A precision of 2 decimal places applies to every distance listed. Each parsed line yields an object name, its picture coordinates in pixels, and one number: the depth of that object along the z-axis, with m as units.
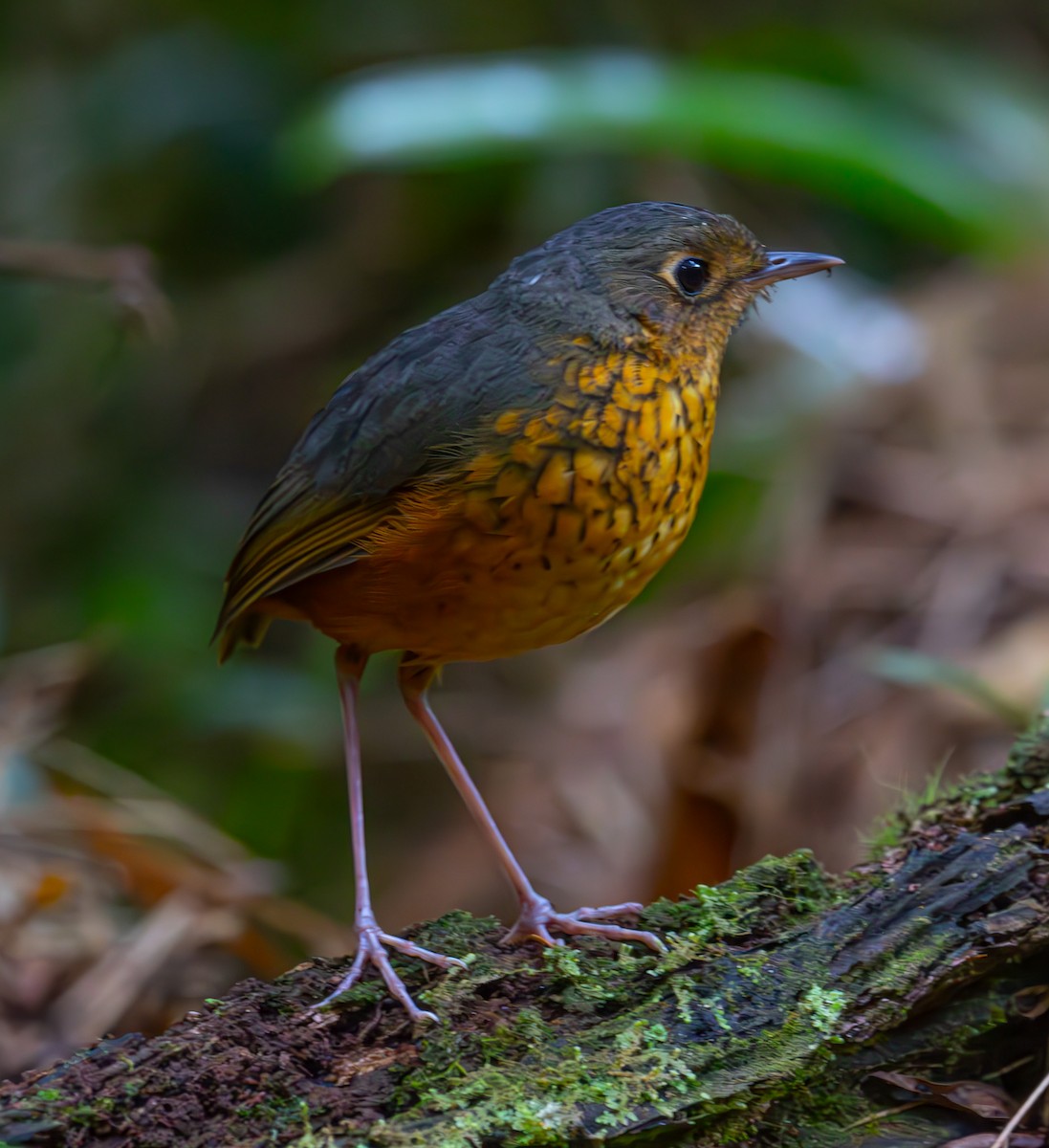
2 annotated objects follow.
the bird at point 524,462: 5.84
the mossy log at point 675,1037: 4.58
